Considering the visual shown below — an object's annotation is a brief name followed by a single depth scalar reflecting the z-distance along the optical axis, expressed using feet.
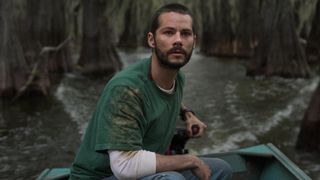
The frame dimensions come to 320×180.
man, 9.87
